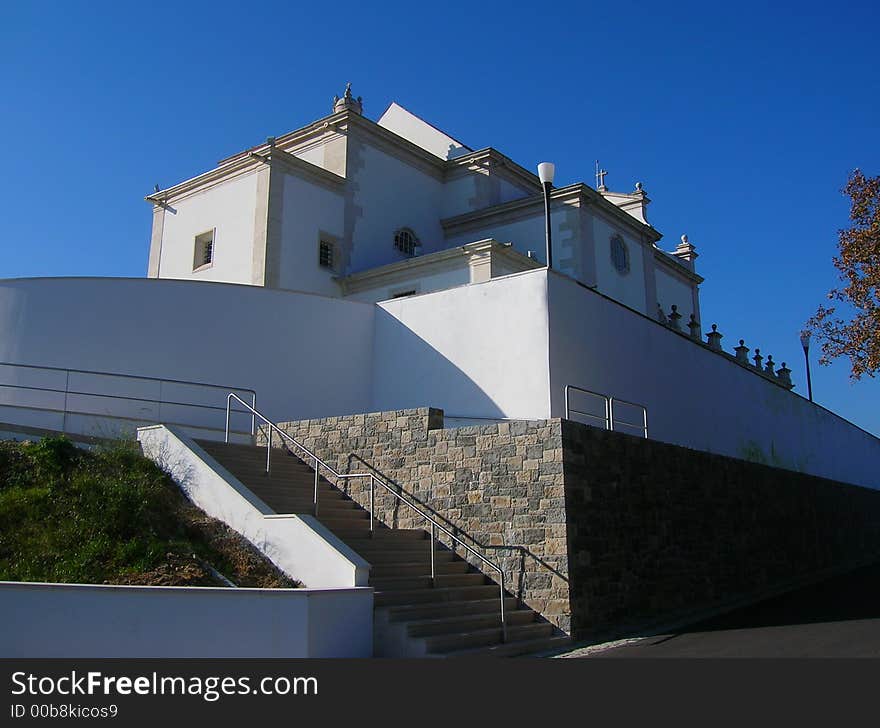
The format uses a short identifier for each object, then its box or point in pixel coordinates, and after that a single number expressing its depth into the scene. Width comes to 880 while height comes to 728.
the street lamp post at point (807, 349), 31.08
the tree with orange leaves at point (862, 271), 16.94
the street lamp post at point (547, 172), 16.72
